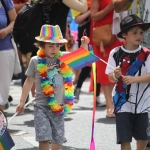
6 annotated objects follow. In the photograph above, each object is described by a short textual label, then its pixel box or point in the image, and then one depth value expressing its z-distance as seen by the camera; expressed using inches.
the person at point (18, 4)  725.9
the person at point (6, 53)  591.5
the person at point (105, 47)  667.4
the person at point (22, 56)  713.0
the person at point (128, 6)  539.3
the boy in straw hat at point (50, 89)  477.4
